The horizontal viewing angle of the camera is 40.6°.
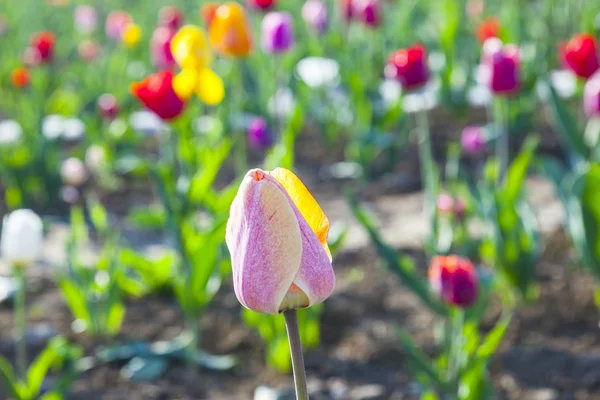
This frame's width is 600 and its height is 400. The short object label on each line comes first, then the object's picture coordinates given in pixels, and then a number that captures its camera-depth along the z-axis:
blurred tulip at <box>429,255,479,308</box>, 1.63
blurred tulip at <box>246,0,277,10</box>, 3.25
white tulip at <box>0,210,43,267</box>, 1.81
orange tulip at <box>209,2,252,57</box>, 2.81
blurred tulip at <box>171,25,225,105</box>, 2.41
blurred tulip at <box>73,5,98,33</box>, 6.28
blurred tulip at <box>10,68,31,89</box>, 4.15
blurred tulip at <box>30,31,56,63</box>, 4.08
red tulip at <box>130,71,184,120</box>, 2.22
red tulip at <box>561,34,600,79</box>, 2.44
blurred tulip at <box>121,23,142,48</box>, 4.61
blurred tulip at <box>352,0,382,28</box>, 3.73
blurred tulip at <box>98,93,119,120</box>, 3.93
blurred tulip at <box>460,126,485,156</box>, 3.12
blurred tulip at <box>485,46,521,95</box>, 2.32
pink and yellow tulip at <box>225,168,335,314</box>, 0.73
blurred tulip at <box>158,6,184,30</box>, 3.88
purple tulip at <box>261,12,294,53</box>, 3.25
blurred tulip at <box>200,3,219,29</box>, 3.95
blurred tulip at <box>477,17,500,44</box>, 3.53
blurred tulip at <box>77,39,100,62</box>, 5.46
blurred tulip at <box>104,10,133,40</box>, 5.38
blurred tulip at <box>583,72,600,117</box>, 2.31
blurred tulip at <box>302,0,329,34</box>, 4.36
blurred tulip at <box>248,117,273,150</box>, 3.28
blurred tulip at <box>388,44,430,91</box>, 2.38
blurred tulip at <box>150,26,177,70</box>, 3.26
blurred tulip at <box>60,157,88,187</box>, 3.72
